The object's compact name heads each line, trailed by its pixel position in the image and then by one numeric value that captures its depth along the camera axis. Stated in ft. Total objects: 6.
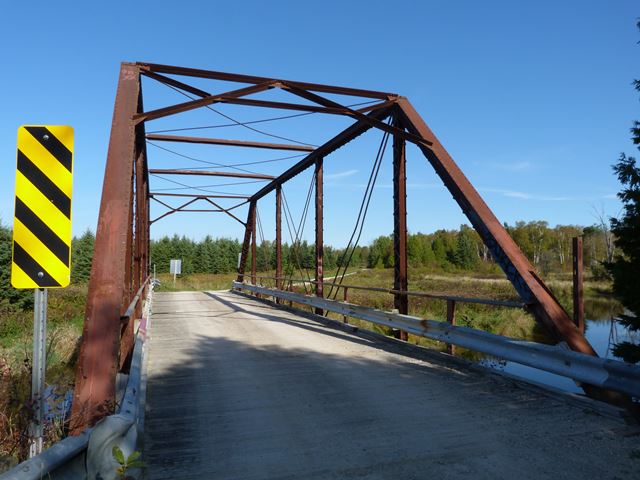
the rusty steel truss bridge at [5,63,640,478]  14.21
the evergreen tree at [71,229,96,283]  162.71
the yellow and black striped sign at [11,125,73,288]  10.78
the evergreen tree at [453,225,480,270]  291.79
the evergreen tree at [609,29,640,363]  32.65
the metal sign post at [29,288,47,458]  10.12
